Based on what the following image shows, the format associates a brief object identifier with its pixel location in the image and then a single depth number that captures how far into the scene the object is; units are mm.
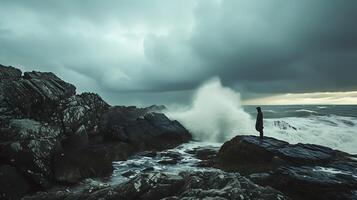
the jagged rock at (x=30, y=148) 12750
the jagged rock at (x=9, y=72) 19938
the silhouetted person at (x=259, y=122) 18292
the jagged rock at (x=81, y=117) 19141
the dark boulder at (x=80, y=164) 13531
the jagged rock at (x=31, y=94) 16711
